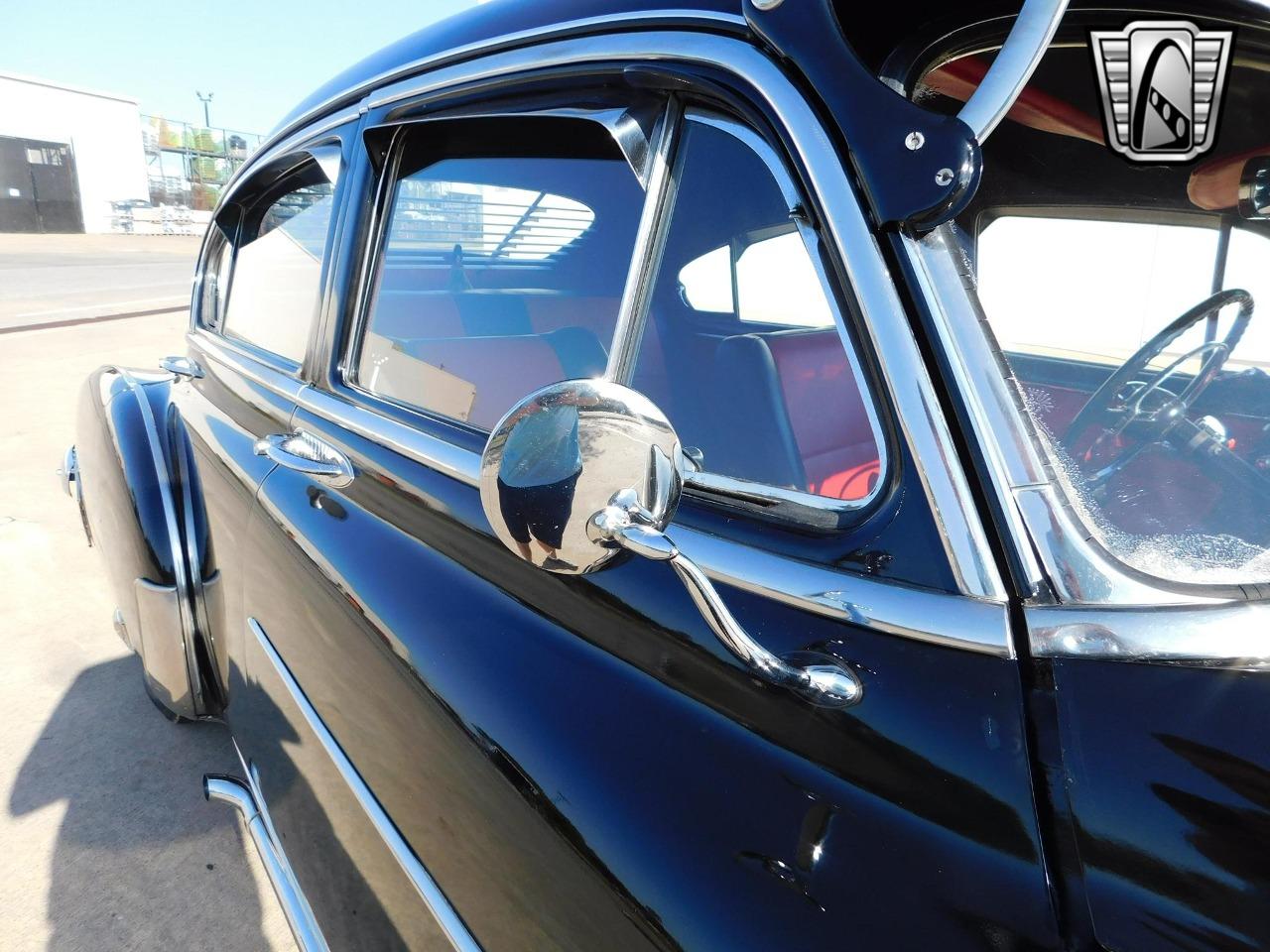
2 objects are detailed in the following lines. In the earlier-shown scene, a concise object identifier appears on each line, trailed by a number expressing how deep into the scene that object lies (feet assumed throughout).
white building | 112.98
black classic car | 2.27
